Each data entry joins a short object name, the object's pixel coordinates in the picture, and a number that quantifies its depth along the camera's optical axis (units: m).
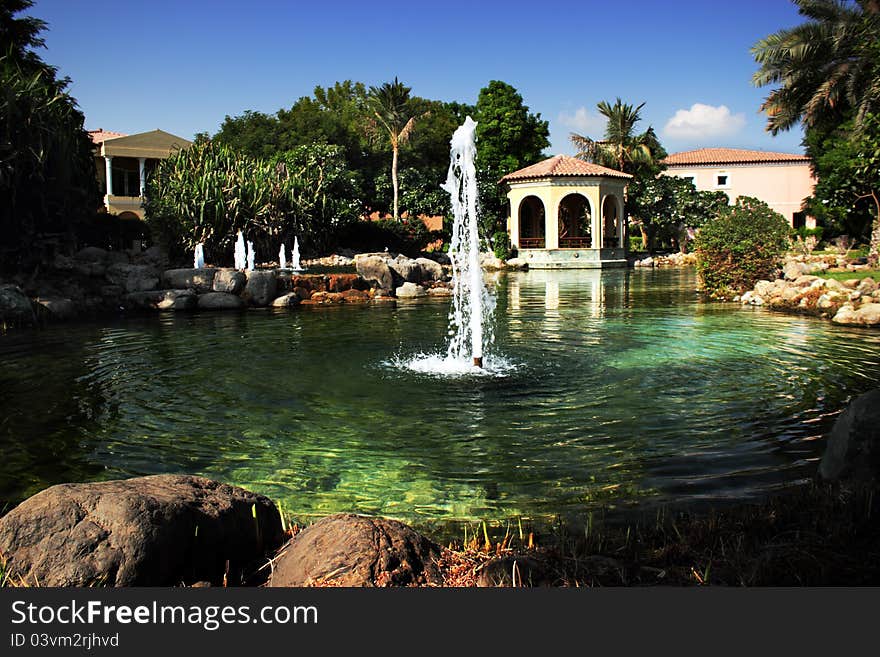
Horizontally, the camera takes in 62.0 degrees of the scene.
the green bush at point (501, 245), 40.34
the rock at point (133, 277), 19.58
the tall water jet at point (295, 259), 31.02
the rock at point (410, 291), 21.73
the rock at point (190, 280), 20.09
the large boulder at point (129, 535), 3.04
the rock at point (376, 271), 22.42
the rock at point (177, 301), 18.67
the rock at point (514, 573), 3.24
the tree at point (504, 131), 47.12
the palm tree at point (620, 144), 46.88
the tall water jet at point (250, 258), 28.06
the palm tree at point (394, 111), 43.06
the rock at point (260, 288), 19.91
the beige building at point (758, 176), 54.56
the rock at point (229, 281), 19.95
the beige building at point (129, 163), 42.22
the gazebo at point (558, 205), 39.22
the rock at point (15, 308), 14.73
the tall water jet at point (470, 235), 9.73
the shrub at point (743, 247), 19.25
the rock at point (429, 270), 24.59
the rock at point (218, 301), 18.97
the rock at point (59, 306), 16.17
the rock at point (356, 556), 3.19
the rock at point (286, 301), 19.80
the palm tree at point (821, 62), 28.78
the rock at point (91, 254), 21.81
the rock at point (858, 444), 4.38
